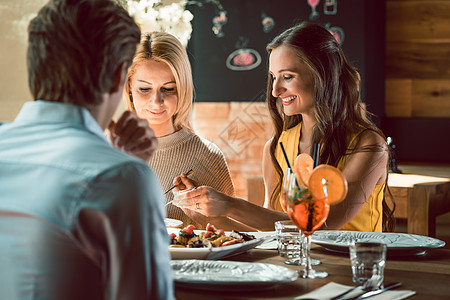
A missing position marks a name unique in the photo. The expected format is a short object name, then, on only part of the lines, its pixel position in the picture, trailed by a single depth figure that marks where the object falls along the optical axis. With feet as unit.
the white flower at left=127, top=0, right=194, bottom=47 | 11.94
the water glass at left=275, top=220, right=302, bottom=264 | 5.21
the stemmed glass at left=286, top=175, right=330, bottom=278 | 4.67
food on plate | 5.08
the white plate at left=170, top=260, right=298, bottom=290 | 4.09
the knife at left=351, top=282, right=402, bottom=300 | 3.97
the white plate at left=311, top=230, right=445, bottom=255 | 5.20
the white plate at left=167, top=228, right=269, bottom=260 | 4.79
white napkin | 3.97
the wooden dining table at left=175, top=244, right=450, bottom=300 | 4.09
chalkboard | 16.94
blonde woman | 7.95
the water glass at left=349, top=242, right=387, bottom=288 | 4.29
